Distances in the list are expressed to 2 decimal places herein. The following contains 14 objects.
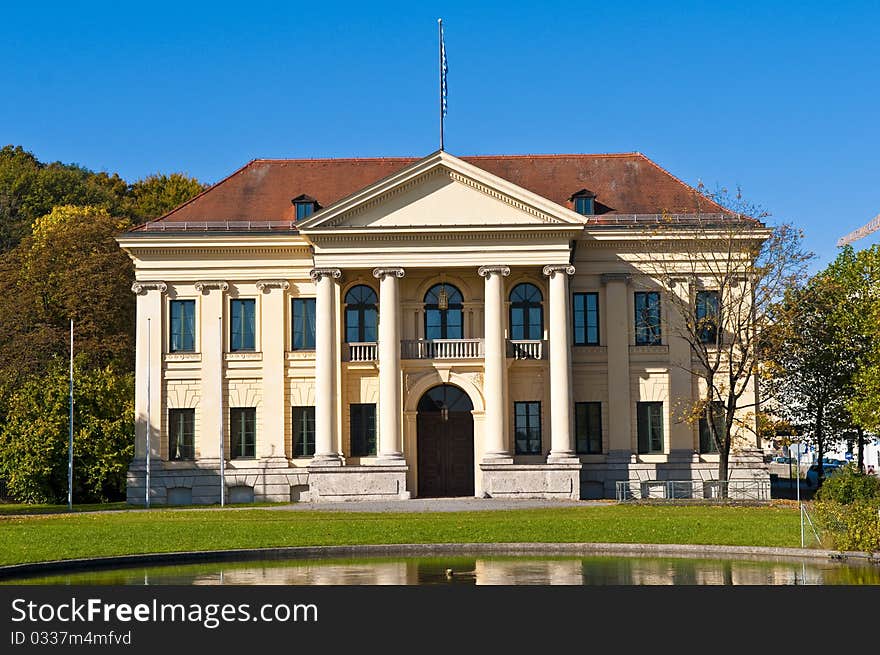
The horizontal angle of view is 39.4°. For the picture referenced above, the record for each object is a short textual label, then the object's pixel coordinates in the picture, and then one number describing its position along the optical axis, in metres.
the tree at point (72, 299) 61.34
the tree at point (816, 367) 52.69
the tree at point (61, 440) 53.00
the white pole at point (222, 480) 50.68
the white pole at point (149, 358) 52.69
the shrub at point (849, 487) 39.91
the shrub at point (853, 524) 25.57
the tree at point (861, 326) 49.88
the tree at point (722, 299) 48.47
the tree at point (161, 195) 80.94
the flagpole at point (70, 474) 48.84
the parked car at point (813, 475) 65.94
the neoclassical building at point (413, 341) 50.12
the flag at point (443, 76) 52.47
